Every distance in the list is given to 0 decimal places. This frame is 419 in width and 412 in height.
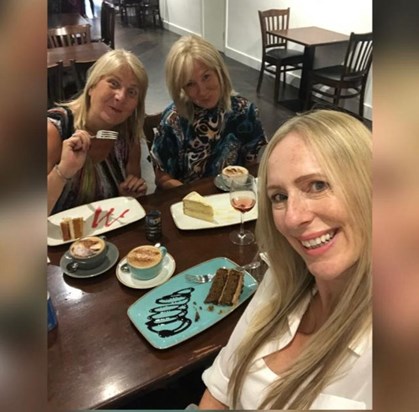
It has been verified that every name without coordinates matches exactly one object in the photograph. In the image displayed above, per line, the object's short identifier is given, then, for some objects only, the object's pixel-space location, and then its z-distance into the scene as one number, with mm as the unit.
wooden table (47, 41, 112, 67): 2199
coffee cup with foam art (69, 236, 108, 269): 810
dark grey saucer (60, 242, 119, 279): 798
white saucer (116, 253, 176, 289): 775
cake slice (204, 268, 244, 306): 724
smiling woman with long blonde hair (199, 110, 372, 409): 405
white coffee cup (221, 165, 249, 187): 1126
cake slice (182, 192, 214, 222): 1003
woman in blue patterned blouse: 1260
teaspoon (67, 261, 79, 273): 809
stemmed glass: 930
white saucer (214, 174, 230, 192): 1147
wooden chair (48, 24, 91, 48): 2303
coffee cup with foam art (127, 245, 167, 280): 784
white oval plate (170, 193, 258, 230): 975
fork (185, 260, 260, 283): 773
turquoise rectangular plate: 660
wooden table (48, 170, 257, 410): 559
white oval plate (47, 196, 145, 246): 950
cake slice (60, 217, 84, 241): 916
